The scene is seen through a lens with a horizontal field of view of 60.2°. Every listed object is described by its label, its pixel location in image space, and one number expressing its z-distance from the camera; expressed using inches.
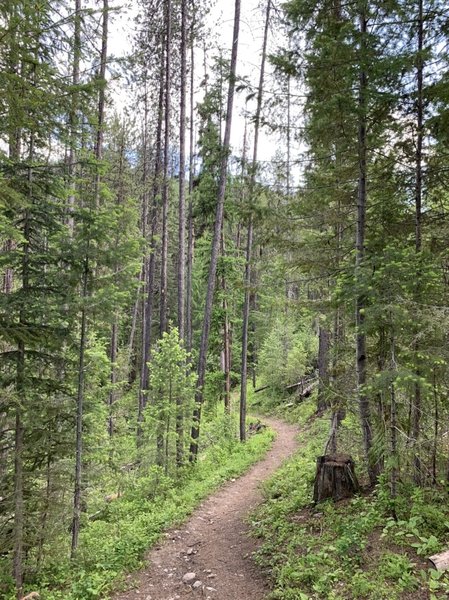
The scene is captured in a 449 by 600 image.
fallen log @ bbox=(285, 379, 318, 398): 821.9
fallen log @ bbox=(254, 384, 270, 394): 1054.6
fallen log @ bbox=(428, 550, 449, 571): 160.3
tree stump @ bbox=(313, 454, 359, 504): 251.8
